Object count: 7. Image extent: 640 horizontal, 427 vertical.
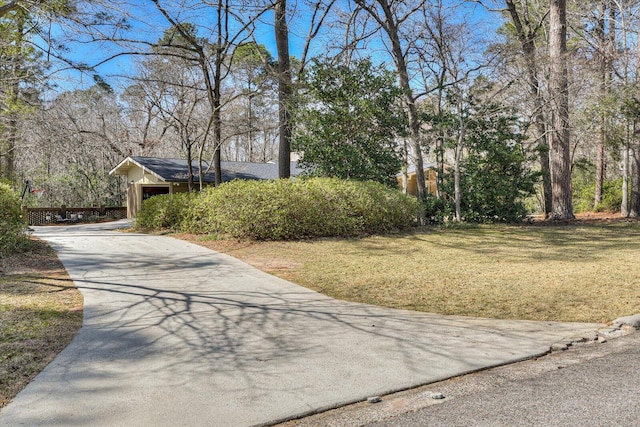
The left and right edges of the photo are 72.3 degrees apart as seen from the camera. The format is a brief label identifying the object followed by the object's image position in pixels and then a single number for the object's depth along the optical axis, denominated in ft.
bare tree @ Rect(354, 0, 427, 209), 49.34
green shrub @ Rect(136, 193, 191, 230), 46.70
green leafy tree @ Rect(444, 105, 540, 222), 49.62
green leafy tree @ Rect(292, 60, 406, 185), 48.44
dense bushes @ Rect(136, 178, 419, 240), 35.78
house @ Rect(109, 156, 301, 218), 73.46
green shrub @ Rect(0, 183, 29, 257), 28.02
